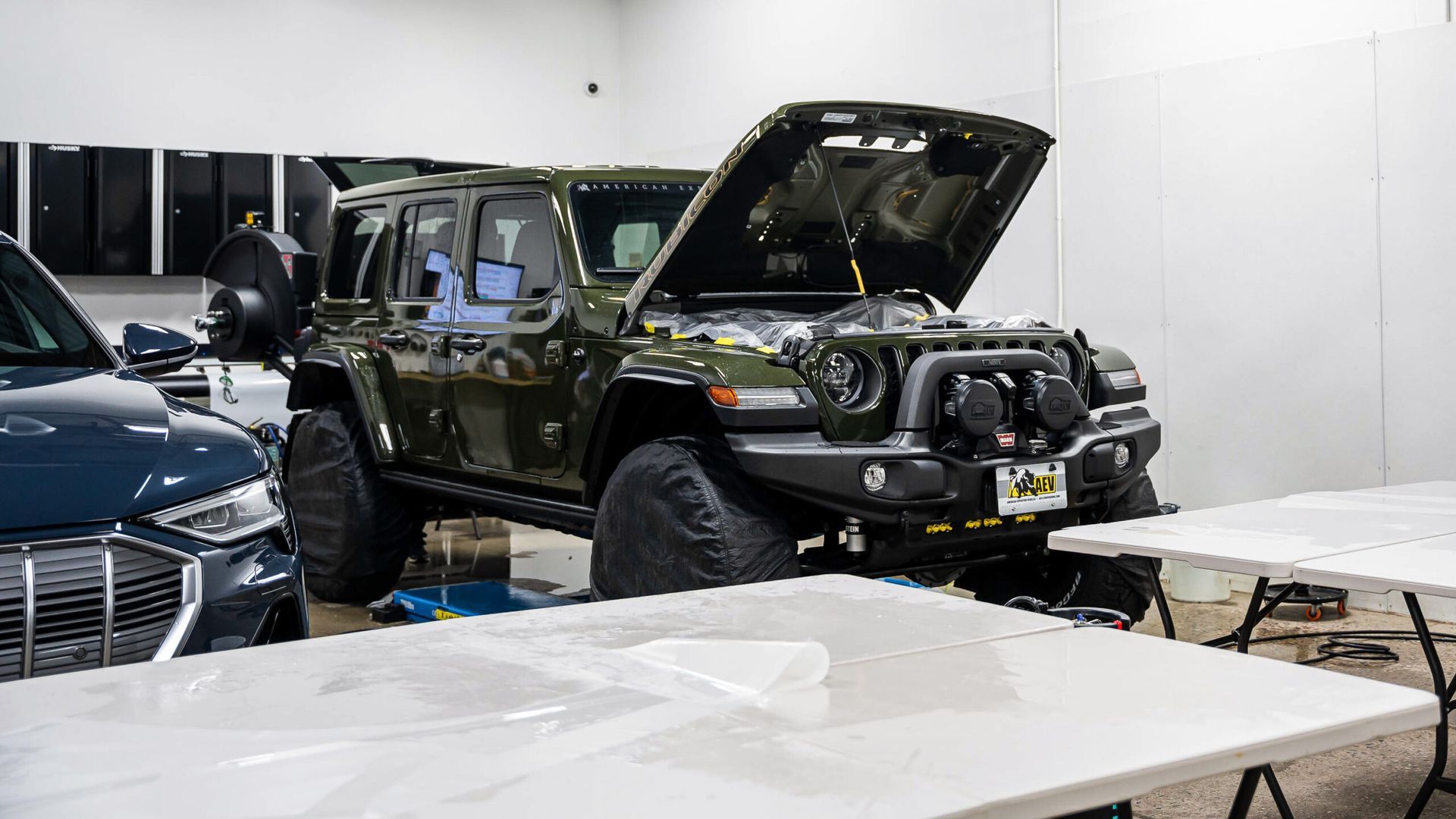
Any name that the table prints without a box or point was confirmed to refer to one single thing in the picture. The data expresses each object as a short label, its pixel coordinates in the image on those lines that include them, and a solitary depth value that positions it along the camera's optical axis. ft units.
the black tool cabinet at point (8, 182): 27.76
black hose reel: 24.04
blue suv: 8.18
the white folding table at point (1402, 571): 7.48
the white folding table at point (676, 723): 3.87
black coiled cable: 15.42
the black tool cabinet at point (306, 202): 30.81
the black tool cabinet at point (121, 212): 28.73
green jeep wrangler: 12.10
